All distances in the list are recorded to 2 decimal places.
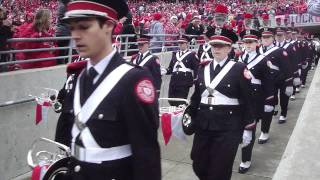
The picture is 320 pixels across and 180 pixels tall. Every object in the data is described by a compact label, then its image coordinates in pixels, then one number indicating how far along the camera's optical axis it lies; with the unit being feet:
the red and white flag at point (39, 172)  9.47
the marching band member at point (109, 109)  7.22
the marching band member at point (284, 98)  32.12
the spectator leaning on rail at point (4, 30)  18.30
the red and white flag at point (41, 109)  17.92
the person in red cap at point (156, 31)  41.40
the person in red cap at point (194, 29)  49.11
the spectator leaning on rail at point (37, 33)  22.04
